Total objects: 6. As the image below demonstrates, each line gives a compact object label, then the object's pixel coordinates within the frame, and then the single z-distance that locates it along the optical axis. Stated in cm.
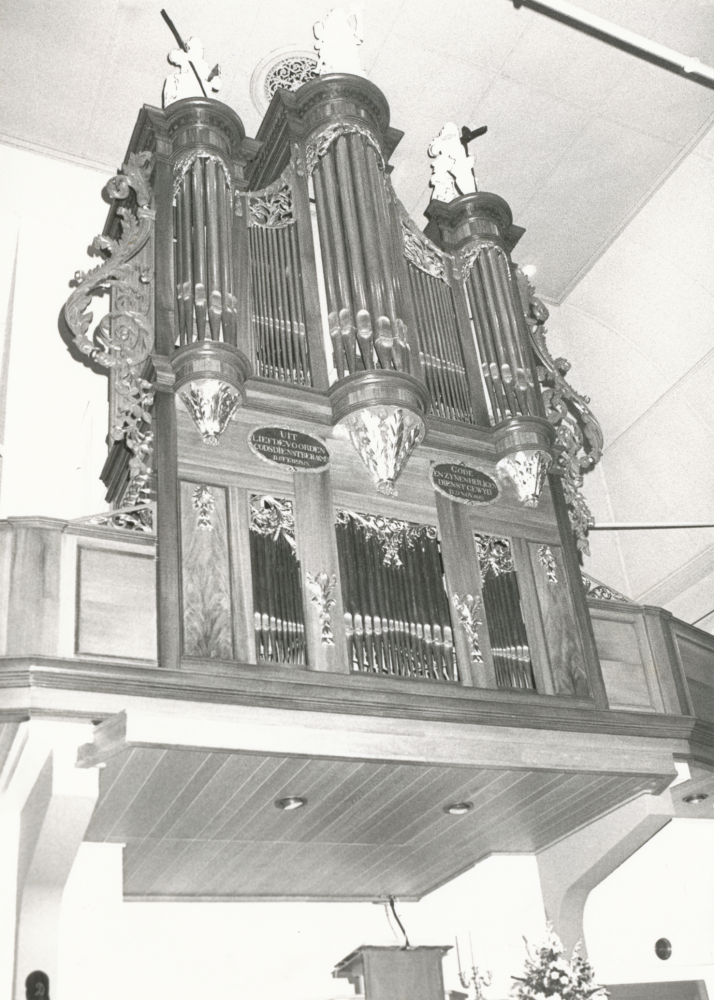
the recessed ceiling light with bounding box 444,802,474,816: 733
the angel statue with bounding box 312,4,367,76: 905
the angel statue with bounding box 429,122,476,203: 965
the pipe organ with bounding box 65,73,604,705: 676
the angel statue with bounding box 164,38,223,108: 880
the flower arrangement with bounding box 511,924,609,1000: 660
